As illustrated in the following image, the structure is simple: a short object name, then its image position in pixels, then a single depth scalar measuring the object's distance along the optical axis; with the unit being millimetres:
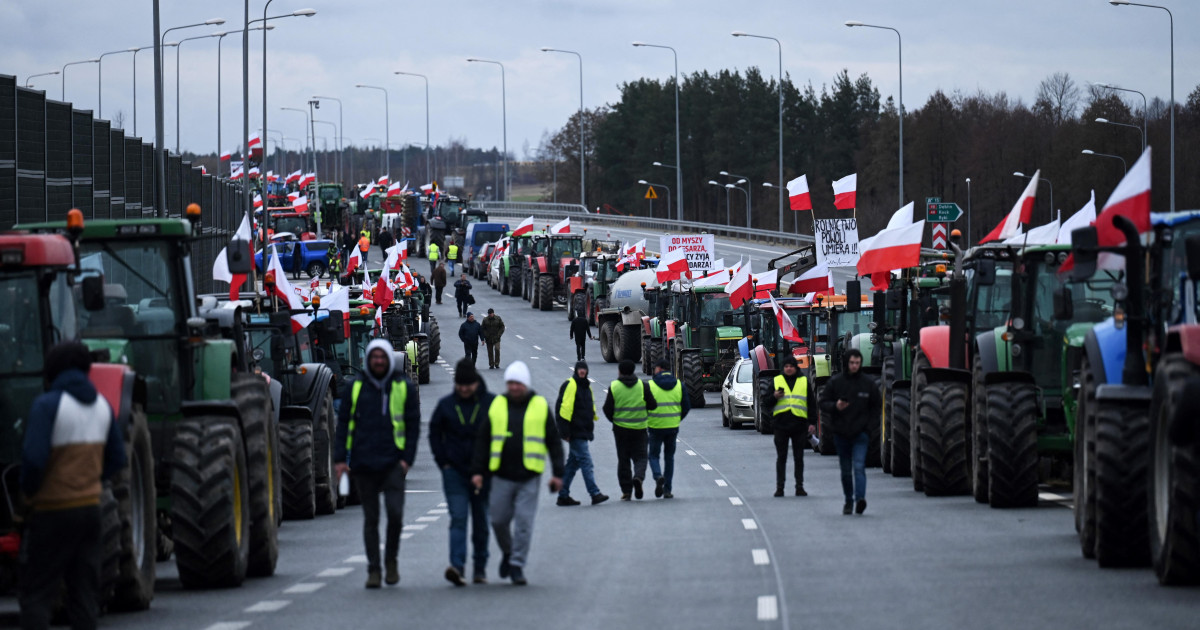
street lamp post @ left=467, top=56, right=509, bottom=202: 104938
